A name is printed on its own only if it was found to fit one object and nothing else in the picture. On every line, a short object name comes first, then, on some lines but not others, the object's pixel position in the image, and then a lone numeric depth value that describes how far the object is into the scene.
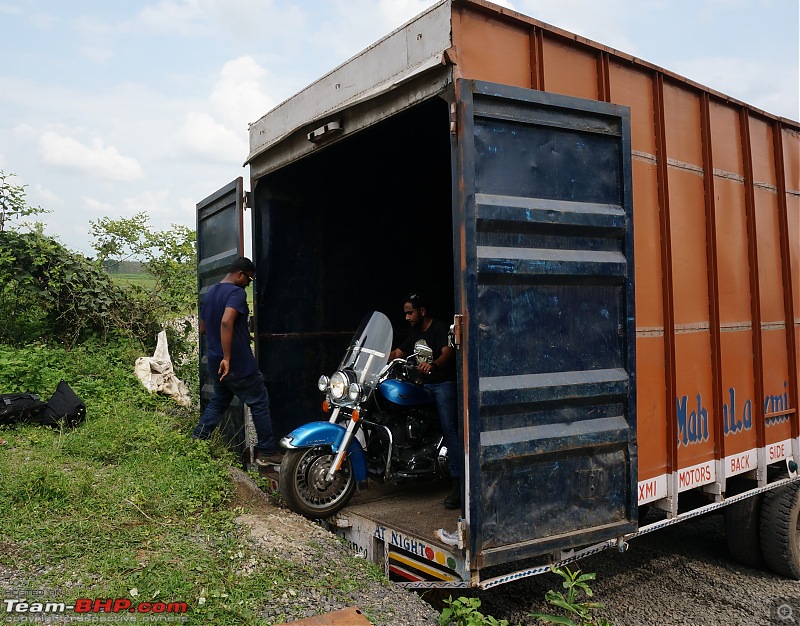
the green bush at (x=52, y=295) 8.36
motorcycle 4.40
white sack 8.02
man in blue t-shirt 5.24
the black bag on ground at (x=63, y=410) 6.11
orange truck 3.31
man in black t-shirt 4.57
